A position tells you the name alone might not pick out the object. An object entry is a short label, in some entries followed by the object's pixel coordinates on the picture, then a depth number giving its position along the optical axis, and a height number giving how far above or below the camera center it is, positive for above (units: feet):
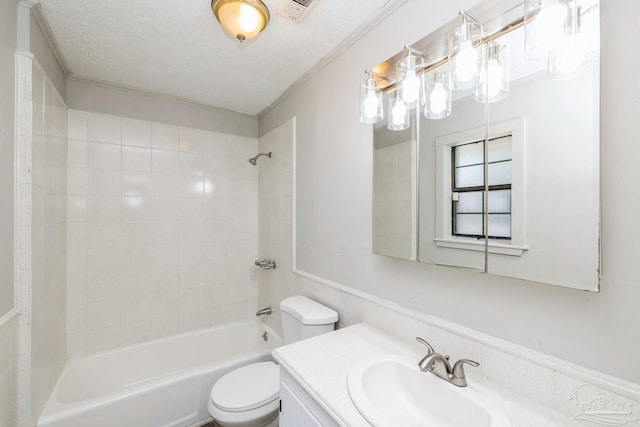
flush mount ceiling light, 3.92 +2.95
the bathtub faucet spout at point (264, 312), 7.50 -2.74
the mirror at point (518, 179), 2.39 +0.36
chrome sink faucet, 2.94 -1.74
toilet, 4.67 -3.33
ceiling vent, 4.08 +3.18
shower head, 8.05 +1.71
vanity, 2.55 -1.88
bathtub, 4.78 -3.64
